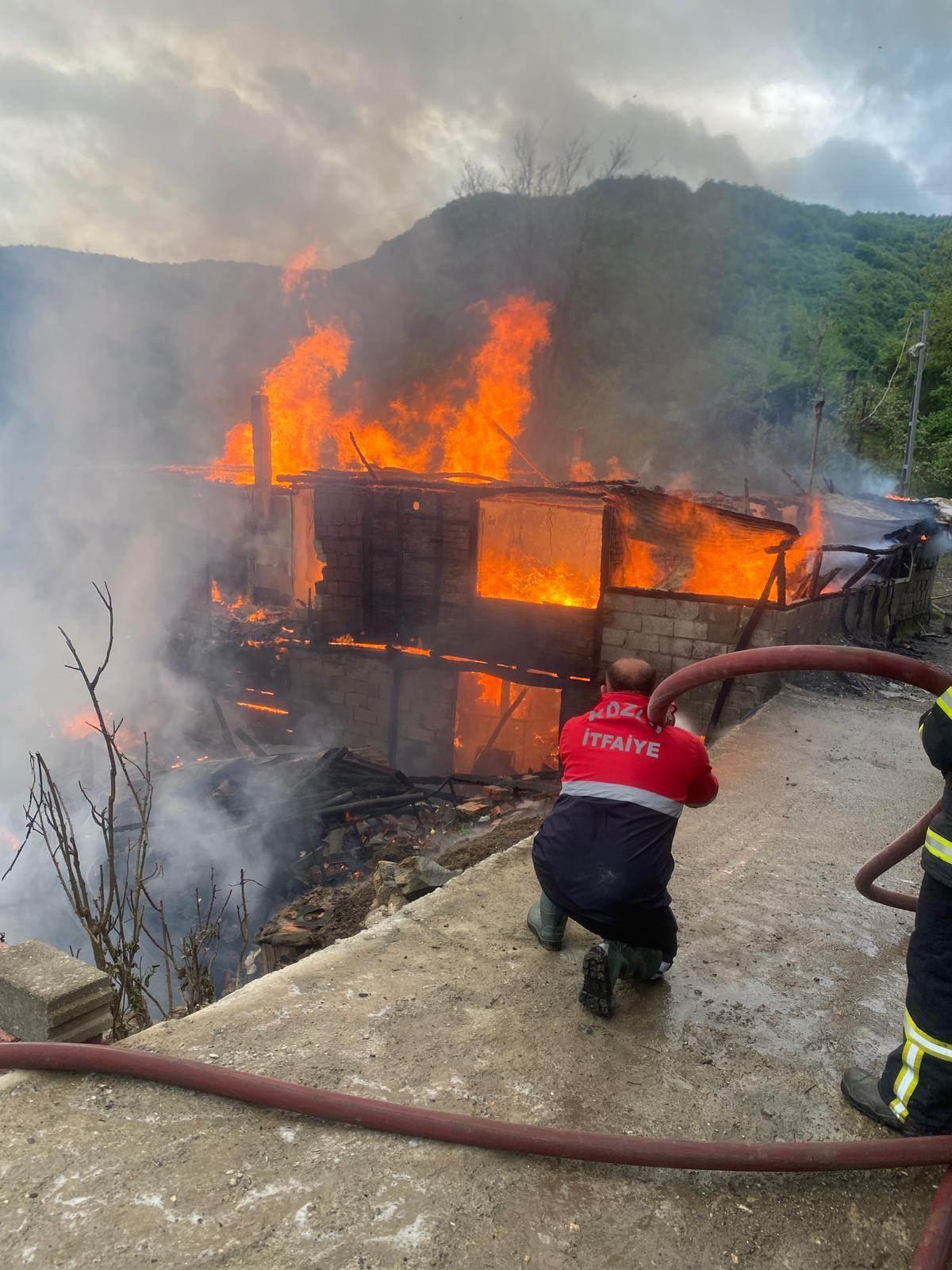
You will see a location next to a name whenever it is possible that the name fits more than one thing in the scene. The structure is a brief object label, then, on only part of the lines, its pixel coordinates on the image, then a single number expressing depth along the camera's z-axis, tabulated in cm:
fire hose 223
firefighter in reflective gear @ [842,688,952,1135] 232
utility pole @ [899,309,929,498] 2213
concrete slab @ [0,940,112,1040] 283
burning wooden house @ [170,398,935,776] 1118
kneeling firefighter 291
